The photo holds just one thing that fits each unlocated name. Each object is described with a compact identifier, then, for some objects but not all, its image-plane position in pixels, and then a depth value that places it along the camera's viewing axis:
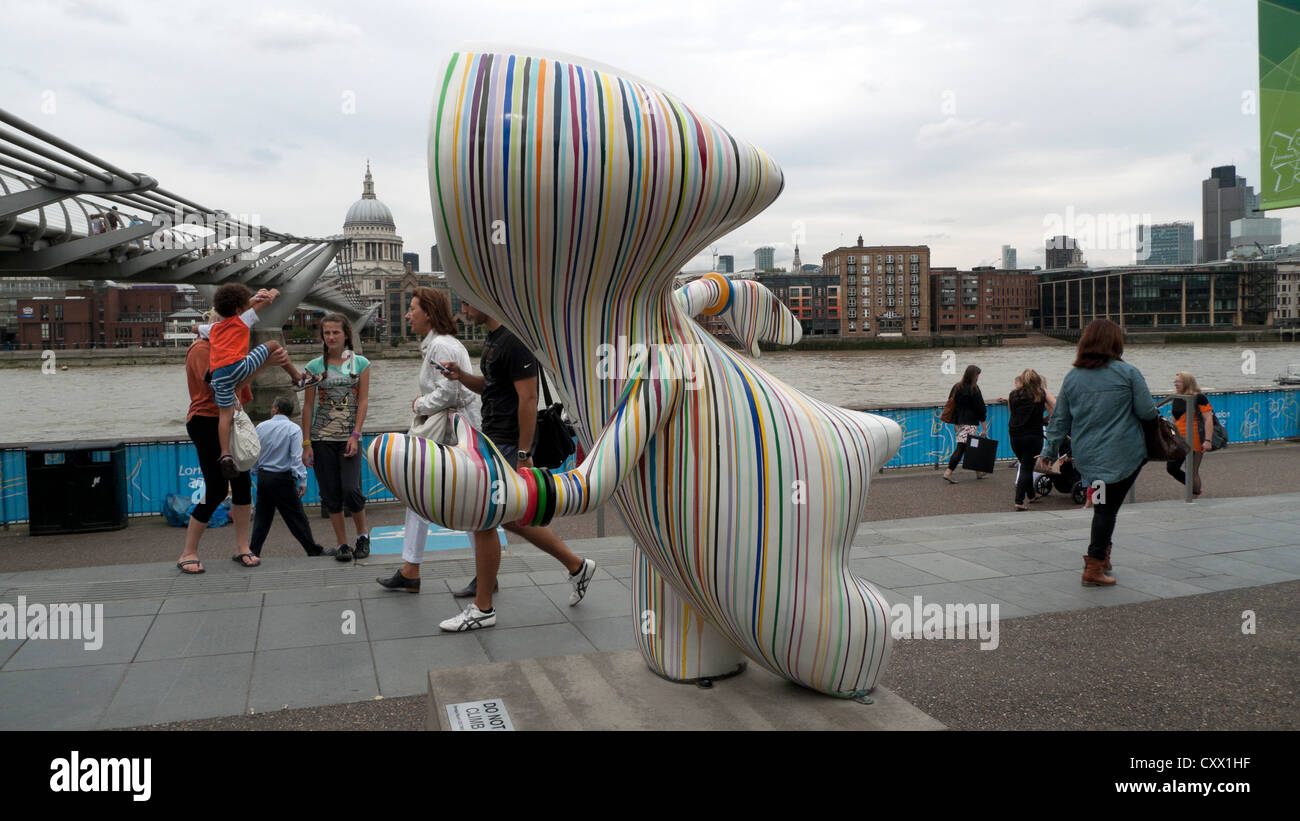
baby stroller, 8.65
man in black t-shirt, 4.26
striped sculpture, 2.07
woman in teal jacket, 4.89
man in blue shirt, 5.91
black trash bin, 7.53
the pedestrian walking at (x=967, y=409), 10.02
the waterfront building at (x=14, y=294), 61.81
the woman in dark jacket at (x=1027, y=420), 8.52
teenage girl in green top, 5.65
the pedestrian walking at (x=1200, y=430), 8.78
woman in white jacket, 4.37
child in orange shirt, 5.20
